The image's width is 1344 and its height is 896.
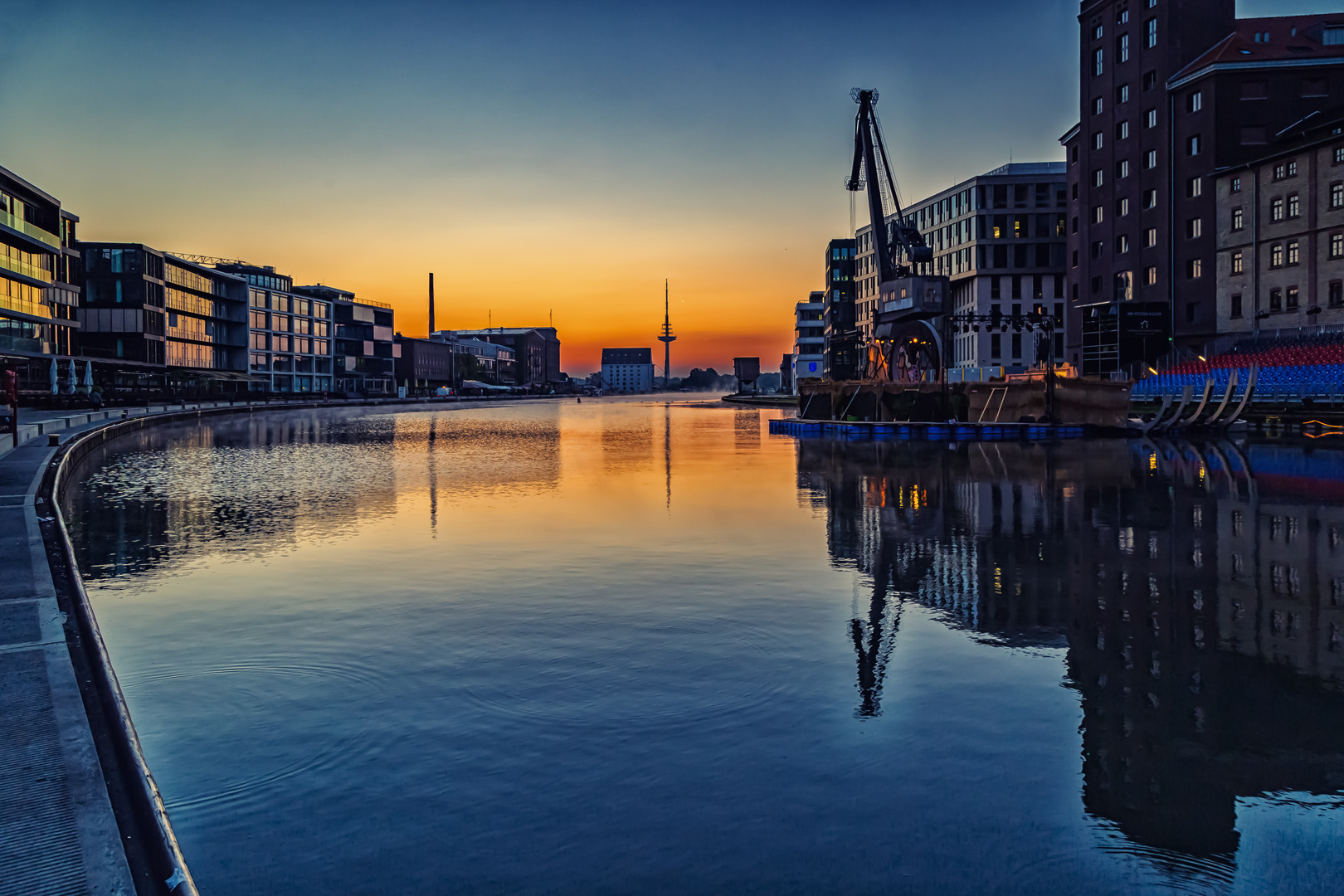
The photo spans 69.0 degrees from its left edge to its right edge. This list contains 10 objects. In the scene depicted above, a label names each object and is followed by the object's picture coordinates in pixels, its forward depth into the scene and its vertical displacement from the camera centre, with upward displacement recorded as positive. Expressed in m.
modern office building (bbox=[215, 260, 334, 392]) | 141.38 +11.60
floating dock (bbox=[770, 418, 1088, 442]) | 49.25 -1.47
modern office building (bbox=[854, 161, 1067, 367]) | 111.31 +17.69
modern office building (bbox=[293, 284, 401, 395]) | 167.88 +11.71
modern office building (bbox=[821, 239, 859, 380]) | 158.88 +16.40
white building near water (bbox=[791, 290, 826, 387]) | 194.00 +8.86
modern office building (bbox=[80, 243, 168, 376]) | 109.50 +12.10
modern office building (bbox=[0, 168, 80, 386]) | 77.62 +11.28
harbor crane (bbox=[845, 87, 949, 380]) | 73.06 +8.62
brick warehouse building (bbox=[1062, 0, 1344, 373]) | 69.94 +20.54
